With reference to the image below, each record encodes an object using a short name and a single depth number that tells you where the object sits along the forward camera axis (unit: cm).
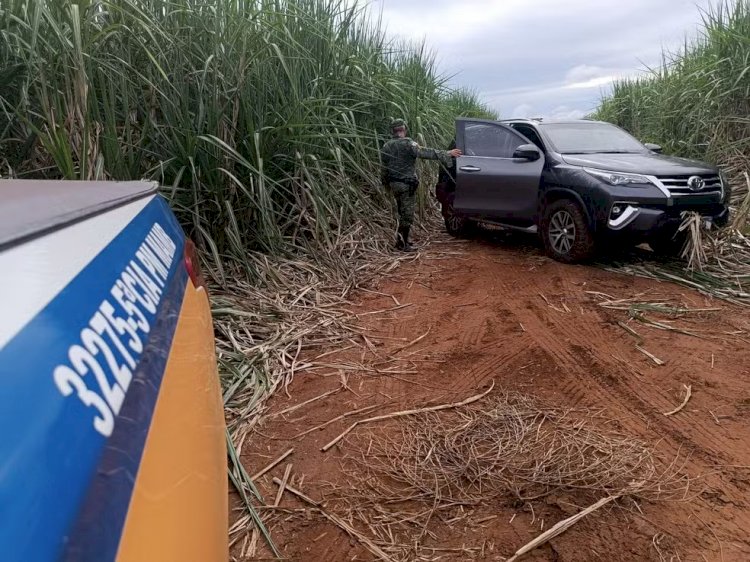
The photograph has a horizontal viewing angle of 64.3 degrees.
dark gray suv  543
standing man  675
